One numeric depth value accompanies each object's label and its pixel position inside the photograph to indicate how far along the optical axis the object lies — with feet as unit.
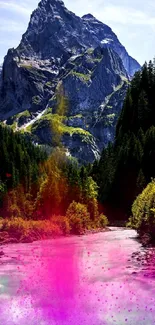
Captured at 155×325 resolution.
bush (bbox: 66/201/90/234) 220.43
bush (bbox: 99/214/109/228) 277.35
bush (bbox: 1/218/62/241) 182.91
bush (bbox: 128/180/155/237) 157.17
